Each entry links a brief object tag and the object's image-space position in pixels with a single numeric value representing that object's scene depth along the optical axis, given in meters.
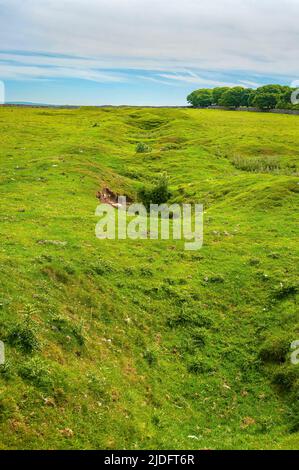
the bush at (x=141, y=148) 69.12
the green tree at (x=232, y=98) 184.00
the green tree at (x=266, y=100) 164.50
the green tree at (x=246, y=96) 183.56
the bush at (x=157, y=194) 46.50
